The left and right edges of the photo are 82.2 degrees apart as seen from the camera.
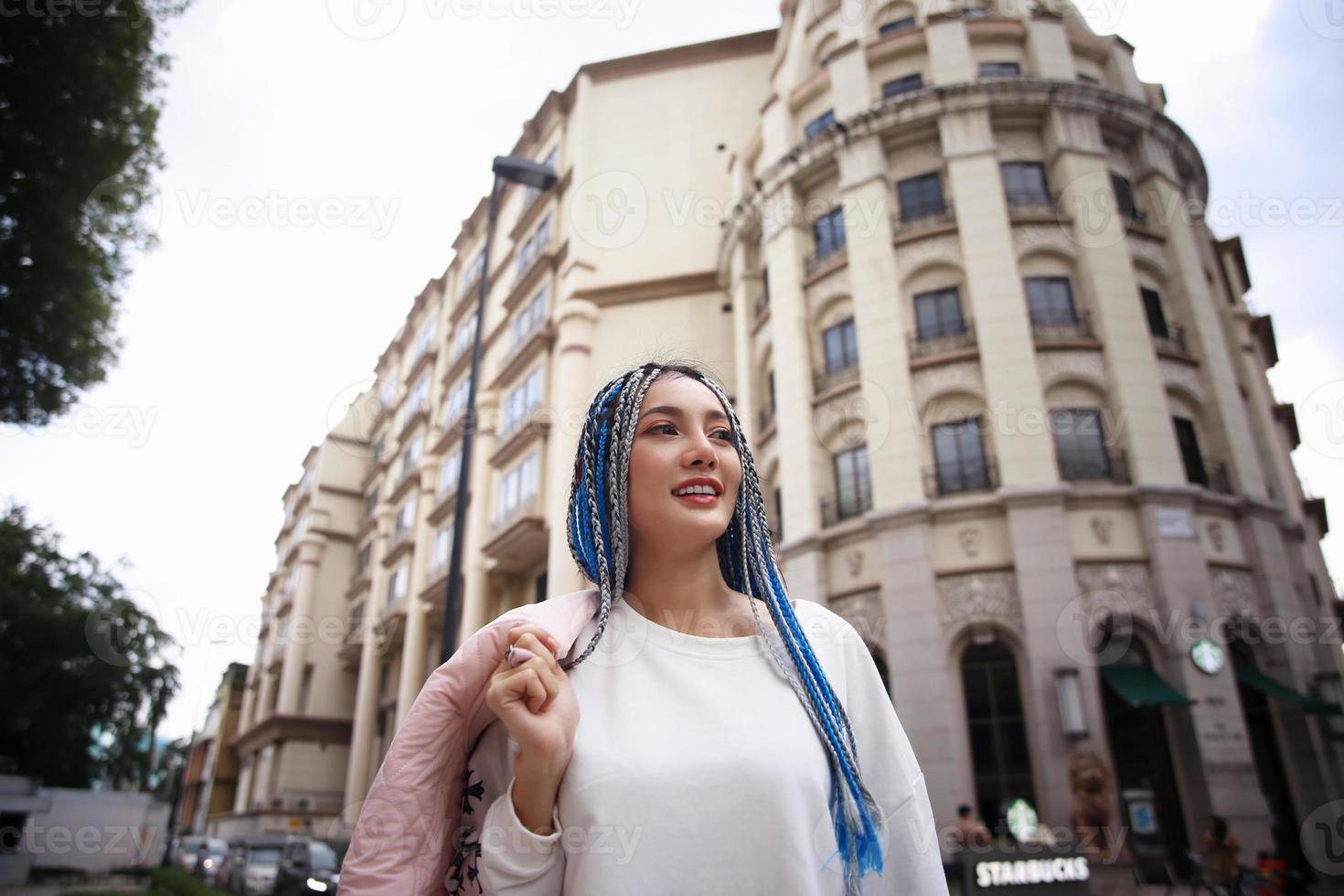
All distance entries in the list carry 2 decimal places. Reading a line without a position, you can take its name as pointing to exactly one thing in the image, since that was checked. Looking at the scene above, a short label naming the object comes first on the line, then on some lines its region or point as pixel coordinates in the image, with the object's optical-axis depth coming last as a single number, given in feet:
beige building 47.47
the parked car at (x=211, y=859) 81.15
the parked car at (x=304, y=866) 43.33
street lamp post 30.22
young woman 5.44
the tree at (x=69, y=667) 70.13
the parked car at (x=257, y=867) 59.93
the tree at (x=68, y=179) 29.84
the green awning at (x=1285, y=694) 47.50
